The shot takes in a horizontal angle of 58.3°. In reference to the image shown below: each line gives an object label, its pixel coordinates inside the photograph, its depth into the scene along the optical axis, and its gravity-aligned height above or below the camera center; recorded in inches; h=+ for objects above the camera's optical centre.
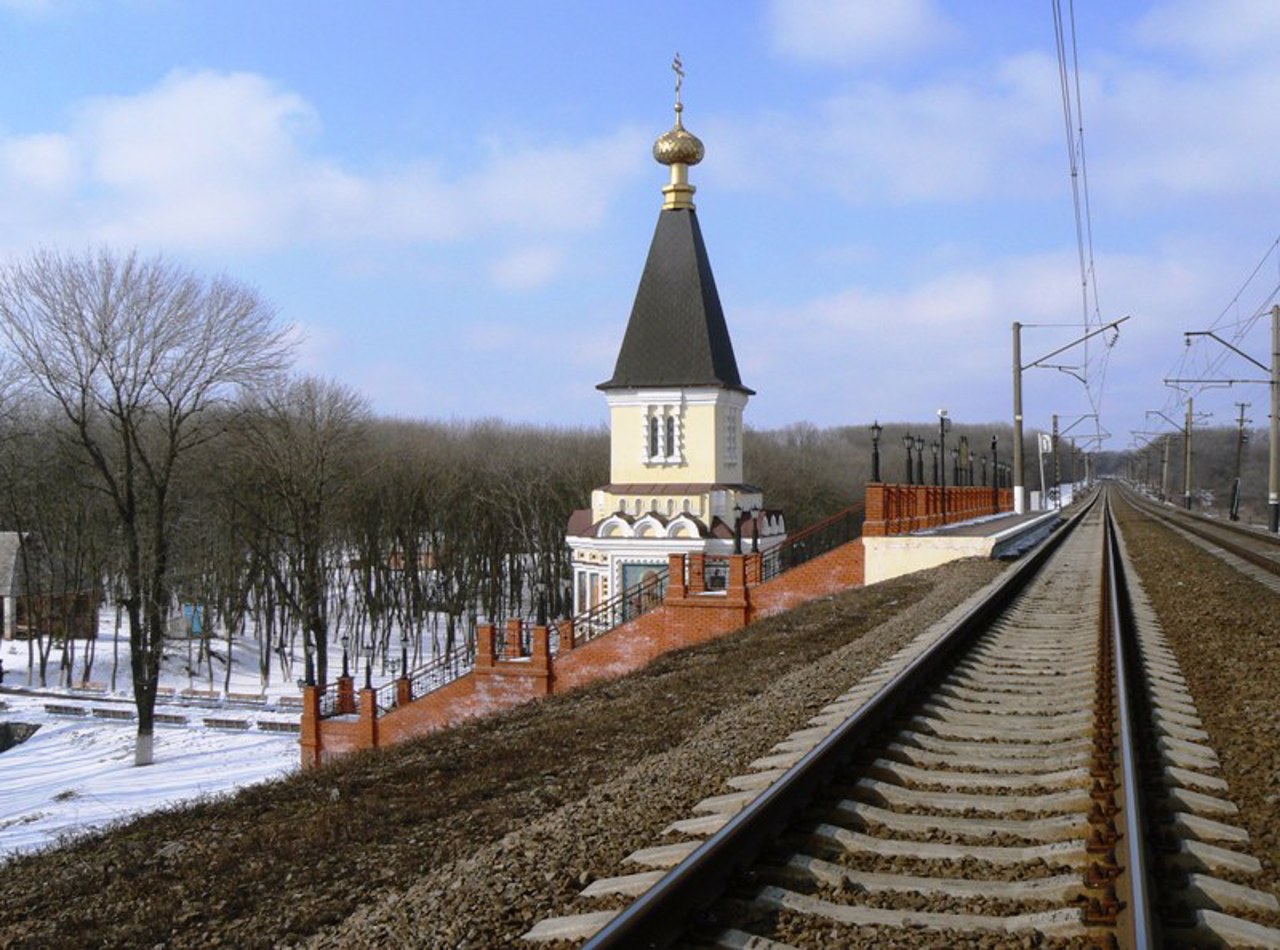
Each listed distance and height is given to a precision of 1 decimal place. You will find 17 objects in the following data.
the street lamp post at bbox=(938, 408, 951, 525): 1332.4 +62.2
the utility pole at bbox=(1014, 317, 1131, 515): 1346.0 +96.9
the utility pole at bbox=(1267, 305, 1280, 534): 1330.0 +41.9
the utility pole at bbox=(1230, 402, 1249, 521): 1877.5 -15.9
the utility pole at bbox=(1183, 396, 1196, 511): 2411.8 +29.8
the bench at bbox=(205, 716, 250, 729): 1295.5 -266.8
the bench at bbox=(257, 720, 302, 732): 1268.5 -264.2
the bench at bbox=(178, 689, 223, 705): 1516.0 -280.0
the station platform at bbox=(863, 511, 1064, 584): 824.3 -50.4
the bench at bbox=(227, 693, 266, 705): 1512.1 -282.2
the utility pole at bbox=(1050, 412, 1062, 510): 2840.1 +3.5
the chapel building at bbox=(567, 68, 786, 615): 1445.6 +105.0
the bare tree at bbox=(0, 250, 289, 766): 1164.5 +104.6
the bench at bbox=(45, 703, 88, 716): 1391.5 -266.8
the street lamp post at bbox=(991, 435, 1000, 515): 1964.8 -15.7
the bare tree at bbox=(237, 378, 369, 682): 1445.6 +23.4
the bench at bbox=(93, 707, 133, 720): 1375.5 -269.9
